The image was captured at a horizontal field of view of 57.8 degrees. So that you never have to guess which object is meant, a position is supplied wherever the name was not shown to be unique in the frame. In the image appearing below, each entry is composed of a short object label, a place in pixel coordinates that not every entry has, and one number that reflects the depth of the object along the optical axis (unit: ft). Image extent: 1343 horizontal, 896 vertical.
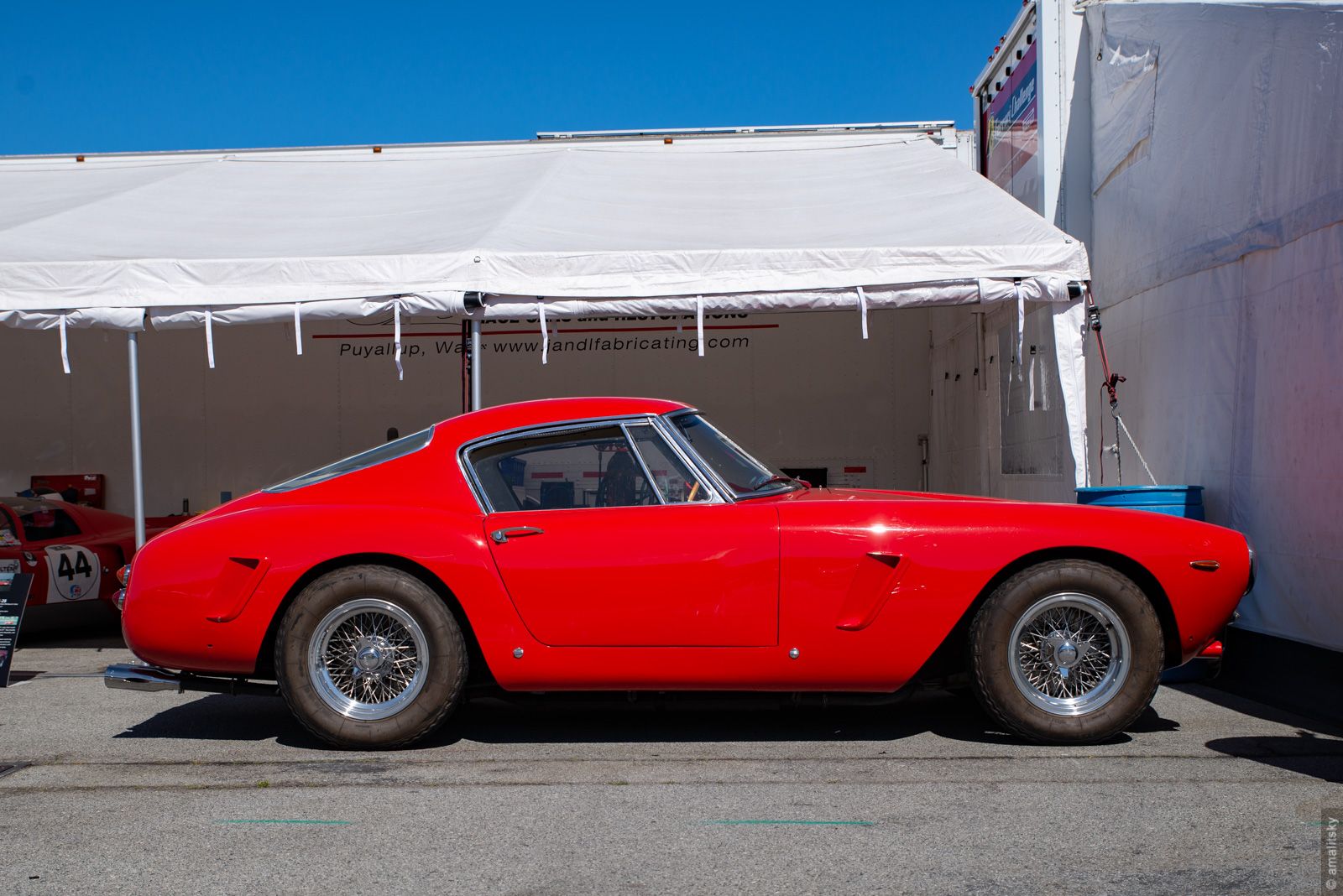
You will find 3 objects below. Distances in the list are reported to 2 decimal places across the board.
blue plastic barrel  21.39
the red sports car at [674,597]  14.94
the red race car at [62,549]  25.96
